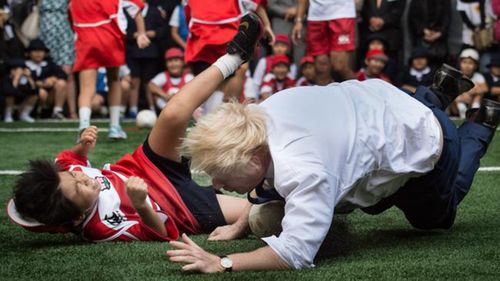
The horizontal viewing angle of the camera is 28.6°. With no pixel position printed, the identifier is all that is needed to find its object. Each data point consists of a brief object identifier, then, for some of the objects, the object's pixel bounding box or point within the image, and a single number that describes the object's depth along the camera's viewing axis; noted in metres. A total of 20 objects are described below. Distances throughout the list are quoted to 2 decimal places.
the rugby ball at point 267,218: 3.83
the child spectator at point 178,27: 11.97
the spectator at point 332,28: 9.09
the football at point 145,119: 9.21
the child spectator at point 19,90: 11.15
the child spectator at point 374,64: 10.93
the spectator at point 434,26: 11.39
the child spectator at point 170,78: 11.42
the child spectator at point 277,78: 11.09
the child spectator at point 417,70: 11.11
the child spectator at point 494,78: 10.84
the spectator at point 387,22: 11.41
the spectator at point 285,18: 11.36
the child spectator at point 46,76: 11.62
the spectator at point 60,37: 11.65
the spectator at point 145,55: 11.88
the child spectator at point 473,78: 10.82
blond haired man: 3.18
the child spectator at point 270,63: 11.29
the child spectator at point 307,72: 10.95
